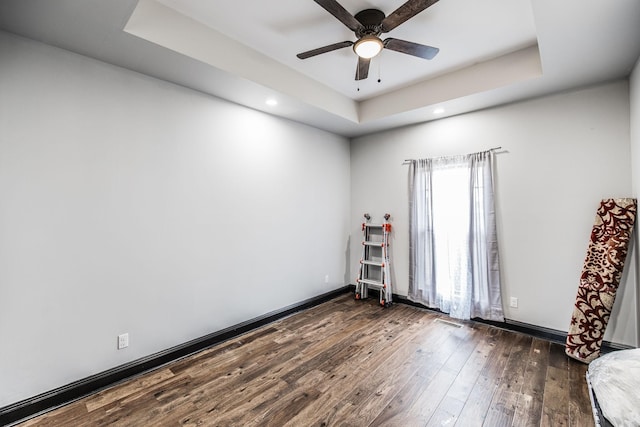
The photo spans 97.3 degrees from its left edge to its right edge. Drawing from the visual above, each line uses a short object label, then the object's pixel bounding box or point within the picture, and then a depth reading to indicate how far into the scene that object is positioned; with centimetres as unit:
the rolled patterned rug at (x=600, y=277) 254
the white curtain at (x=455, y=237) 342
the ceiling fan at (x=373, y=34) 193
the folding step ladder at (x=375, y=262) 426
